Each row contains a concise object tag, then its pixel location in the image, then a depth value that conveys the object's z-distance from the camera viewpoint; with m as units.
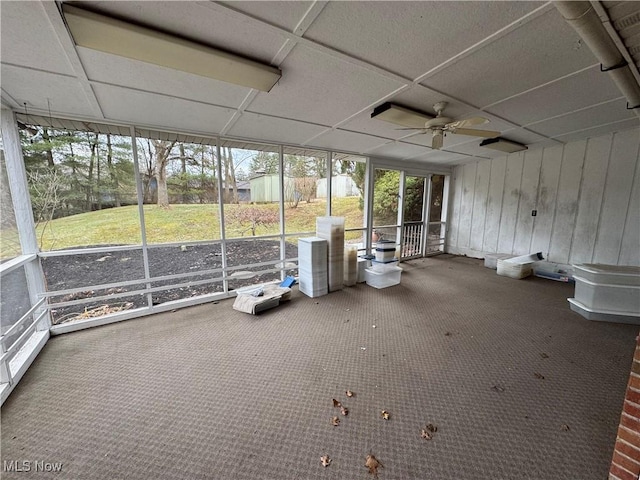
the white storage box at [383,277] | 4.05
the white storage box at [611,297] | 2.69
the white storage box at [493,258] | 4.95
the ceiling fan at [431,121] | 2.32
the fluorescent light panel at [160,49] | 1.23
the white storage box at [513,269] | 4.37
